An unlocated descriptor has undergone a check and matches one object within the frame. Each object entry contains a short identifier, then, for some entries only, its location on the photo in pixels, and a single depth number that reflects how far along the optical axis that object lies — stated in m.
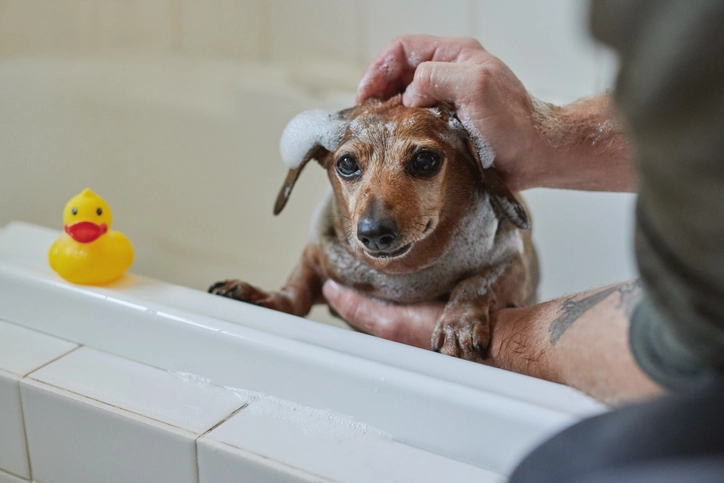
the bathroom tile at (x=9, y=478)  1.11
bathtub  0.87
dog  1.07
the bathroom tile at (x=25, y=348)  1.07
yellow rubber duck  1.16
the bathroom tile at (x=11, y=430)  1.05
